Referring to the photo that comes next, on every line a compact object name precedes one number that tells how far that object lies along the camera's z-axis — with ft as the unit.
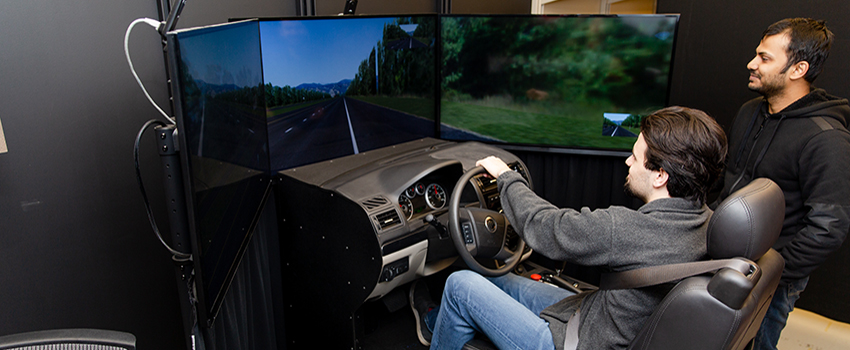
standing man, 5.17
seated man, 3.91
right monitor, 8.13
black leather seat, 3.16
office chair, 3.35
